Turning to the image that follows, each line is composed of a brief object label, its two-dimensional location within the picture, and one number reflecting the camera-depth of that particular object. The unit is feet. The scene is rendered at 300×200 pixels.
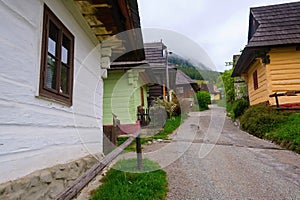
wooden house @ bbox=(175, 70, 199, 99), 87.17
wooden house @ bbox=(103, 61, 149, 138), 27.53
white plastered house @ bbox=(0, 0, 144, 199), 6.29
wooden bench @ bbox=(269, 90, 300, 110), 20.66
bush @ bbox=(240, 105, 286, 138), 23.92
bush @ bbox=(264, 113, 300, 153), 17.47
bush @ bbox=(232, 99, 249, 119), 41.75
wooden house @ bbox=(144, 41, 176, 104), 47.53
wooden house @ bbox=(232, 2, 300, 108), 28.27
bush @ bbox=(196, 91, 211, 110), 76.23
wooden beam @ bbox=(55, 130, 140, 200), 5.92
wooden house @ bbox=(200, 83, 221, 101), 131.27
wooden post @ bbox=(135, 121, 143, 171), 12.35
